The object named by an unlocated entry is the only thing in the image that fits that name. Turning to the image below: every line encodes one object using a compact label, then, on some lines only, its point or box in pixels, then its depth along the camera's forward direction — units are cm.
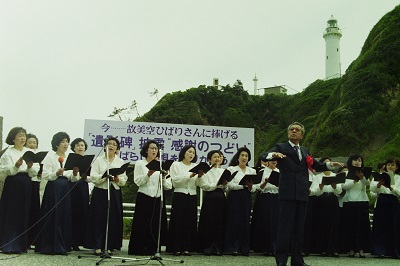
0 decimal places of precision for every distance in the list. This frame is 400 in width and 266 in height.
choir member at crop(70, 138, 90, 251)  797
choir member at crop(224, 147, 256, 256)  838
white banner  1110
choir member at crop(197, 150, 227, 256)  828
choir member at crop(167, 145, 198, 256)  794
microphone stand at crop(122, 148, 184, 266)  602
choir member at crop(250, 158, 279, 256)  857
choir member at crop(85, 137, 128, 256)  752
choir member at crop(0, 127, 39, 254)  720
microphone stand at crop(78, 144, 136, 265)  621
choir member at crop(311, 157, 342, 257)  884
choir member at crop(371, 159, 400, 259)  873
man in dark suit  612
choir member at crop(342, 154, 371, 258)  882
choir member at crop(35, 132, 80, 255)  734
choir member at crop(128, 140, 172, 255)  752
